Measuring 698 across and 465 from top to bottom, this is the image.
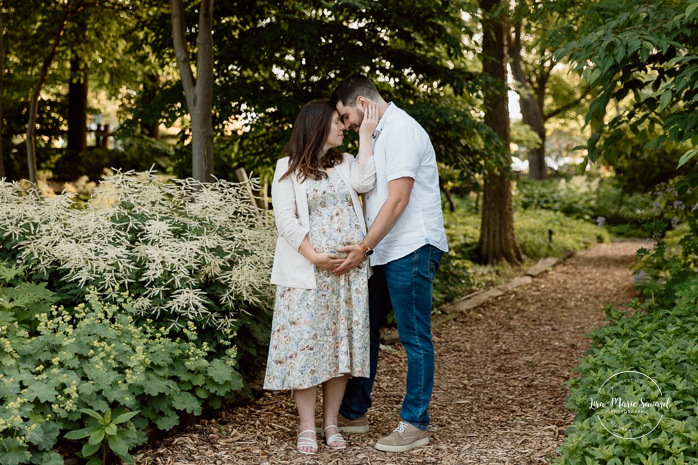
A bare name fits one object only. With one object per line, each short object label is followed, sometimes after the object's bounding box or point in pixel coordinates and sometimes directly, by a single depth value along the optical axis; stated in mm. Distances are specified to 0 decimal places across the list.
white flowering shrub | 4172
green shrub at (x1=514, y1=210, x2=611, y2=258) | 12641
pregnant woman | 3703
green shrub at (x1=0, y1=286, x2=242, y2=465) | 3142
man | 3674
